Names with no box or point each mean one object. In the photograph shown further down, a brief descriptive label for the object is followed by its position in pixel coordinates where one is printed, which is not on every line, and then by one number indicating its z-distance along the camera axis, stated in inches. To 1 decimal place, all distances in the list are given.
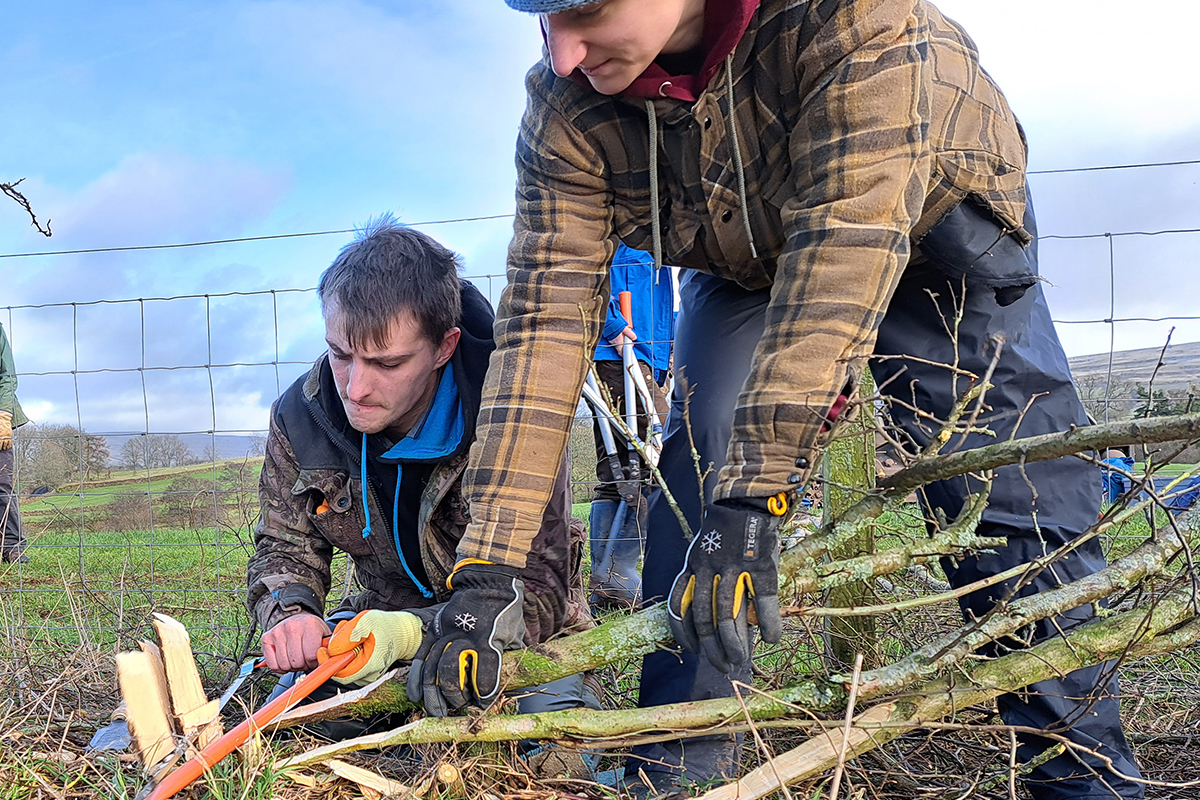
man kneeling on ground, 85.4
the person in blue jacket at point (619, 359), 166.9
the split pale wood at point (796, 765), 62.1
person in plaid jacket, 59.1
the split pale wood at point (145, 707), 64.1
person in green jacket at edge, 231.1
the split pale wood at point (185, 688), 66.0
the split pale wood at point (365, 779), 65.6
